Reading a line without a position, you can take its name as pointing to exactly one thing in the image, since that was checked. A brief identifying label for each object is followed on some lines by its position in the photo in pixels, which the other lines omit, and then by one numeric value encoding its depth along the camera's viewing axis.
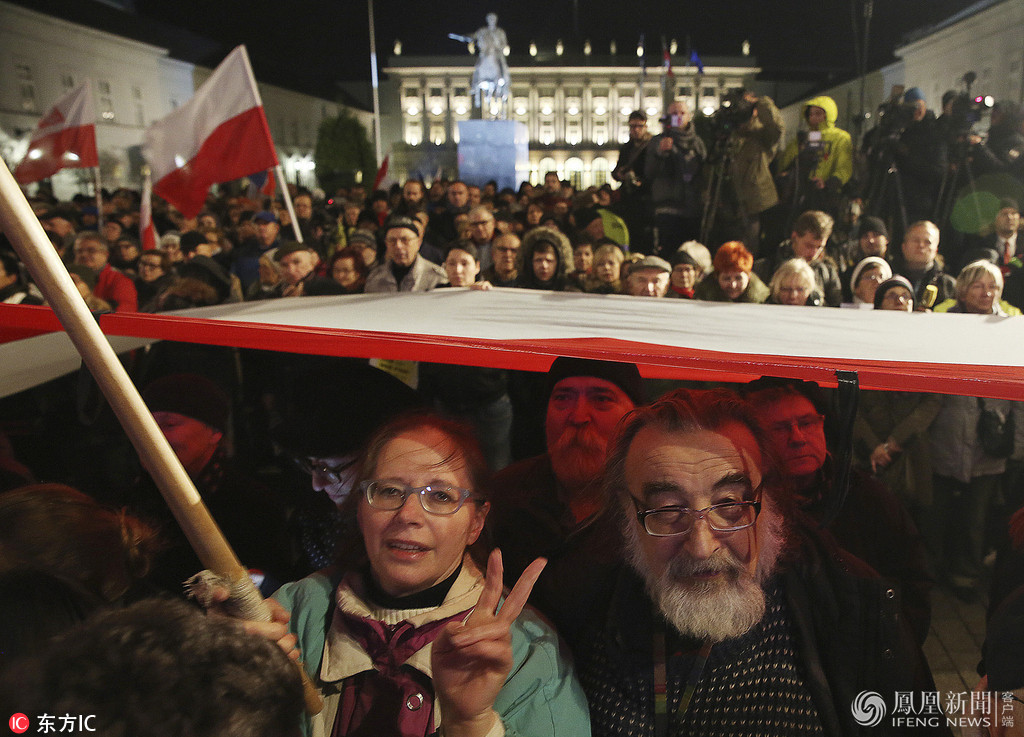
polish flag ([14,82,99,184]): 8.10
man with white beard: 1.67
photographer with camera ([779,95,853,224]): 6.99
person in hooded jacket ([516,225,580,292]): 4.93
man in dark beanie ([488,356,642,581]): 2.00
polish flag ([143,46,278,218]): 5.57
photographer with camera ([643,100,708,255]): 7.06
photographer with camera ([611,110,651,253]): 7.49
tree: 40.00
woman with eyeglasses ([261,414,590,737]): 1.56
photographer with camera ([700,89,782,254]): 6.82
